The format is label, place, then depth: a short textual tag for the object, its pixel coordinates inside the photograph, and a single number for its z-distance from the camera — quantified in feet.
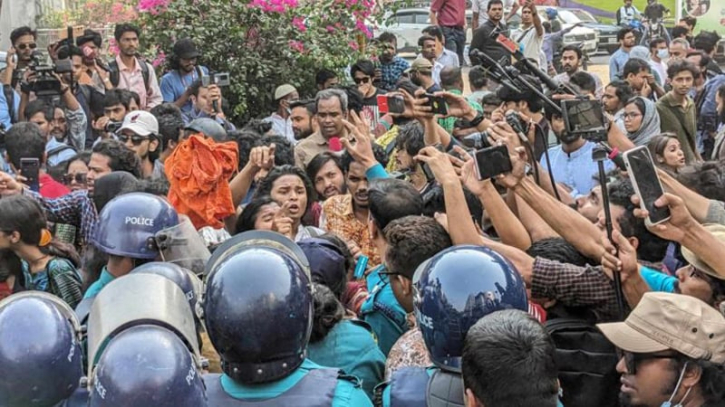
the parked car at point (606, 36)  80.48
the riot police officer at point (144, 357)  8.13
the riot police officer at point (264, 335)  9.52
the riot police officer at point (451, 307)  10.27
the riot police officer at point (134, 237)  13.80
